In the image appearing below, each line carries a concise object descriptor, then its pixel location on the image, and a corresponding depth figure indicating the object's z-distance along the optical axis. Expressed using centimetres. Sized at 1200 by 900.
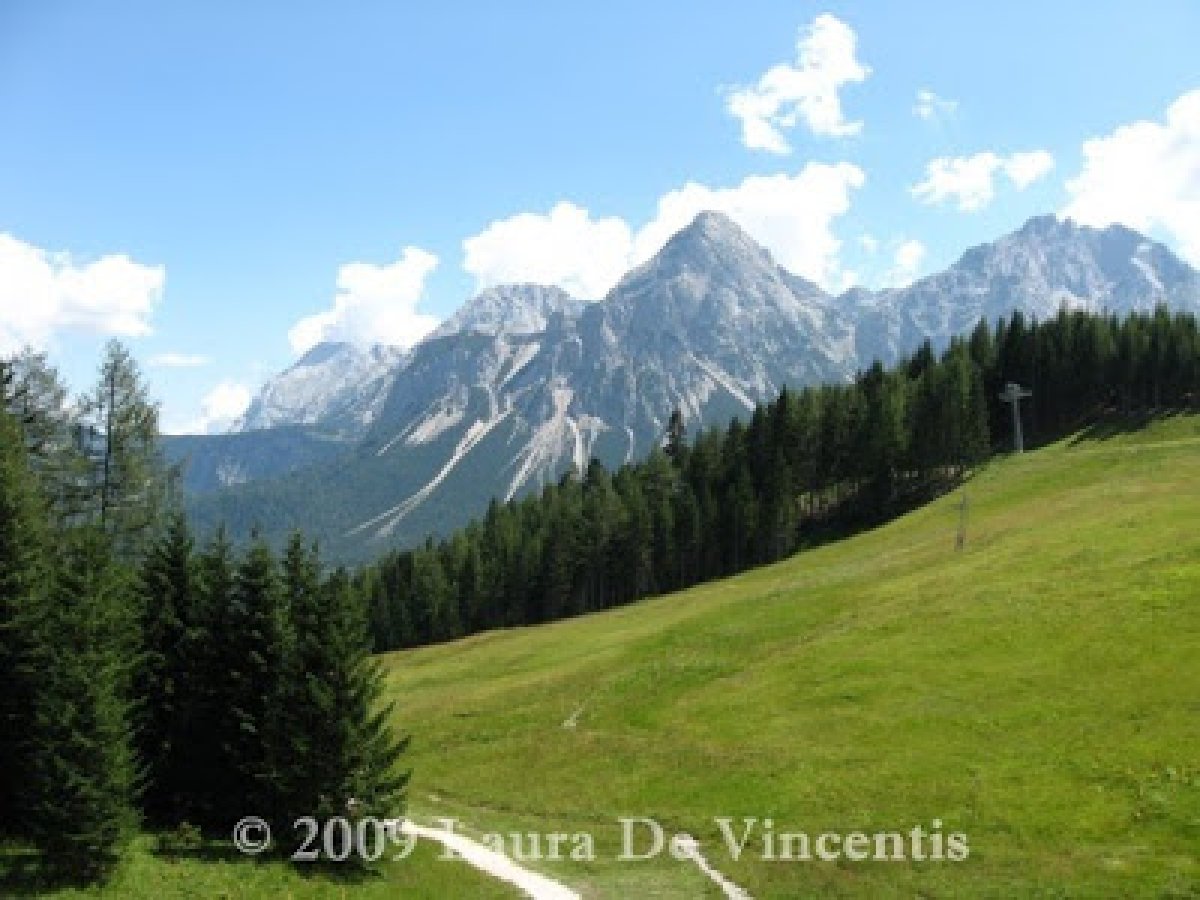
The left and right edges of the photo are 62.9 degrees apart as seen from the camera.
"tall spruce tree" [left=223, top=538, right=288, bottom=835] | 3481
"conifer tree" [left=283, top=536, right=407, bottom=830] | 3369
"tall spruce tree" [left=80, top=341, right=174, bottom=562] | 5809
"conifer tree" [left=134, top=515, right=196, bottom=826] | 3681
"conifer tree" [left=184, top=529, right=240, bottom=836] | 3697
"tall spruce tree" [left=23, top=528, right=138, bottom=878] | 2834
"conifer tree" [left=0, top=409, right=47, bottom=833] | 3238
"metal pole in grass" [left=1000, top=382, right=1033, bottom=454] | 12888
